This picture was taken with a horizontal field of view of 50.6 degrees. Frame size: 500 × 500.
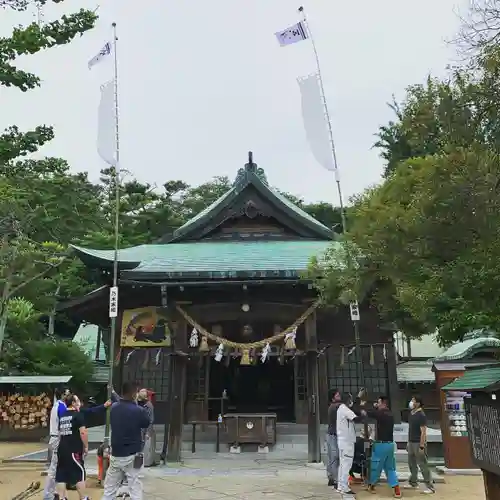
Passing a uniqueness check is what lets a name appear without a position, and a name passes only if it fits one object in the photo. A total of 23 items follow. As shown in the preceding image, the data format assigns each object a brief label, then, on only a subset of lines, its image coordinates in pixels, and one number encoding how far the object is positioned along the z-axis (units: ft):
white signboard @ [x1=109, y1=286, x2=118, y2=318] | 32.95
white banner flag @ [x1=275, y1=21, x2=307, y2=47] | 38.73
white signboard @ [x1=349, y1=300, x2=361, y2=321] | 31.75
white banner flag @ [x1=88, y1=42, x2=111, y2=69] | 38.37
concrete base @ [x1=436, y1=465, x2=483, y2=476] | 31.71
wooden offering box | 39.55
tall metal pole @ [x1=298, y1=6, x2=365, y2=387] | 31.16
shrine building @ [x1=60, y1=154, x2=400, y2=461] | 39.52
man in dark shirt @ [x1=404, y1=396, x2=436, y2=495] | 28.04
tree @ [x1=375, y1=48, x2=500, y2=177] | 15.34
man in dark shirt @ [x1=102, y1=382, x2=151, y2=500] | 20.07
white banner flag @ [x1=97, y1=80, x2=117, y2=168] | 35.76
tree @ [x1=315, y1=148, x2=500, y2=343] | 15.37
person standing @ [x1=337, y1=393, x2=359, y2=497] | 25.89
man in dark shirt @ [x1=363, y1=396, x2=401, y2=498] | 26.96
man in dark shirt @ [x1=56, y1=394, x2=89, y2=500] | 22.29
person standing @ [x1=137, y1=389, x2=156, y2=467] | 33.88
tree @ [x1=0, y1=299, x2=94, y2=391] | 56.39
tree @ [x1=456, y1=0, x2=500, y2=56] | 14.56
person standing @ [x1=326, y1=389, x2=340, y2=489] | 28.07
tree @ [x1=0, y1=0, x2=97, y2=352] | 22.91
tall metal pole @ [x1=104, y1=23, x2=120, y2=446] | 29.63
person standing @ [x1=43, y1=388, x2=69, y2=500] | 23.06
